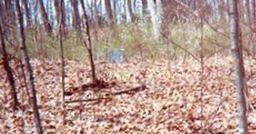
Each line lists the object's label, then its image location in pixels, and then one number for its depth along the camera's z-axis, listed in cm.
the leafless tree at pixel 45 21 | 1188
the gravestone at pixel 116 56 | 940
